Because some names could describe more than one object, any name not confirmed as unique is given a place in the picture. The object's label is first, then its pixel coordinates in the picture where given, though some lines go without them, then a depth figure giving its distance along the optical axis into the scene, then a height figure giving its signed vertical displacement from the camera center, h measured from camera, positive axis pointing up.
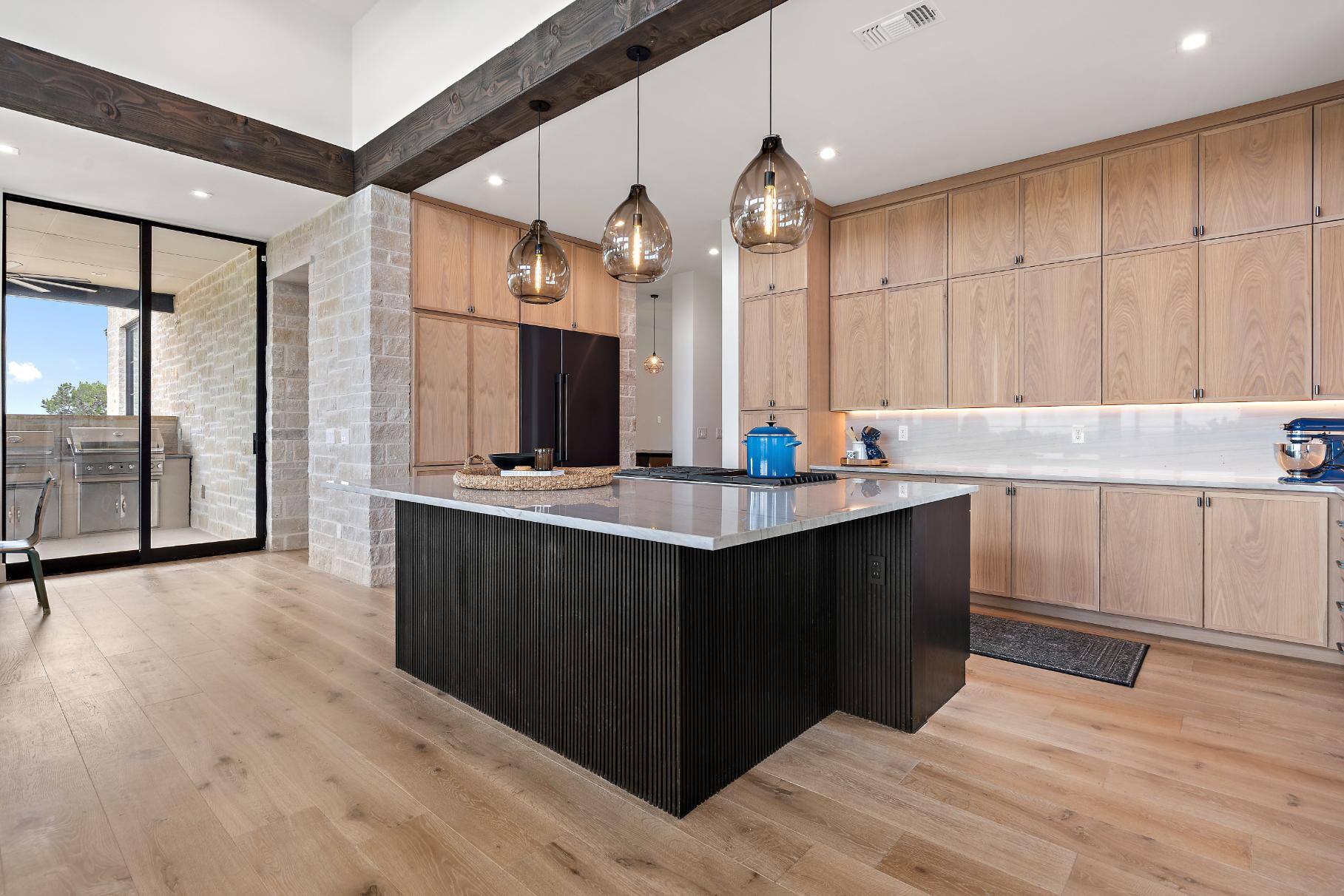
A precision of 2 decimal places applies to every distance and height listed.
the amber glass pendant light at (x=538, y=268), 2.92 +0.77
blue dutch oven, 2.70 -0.05
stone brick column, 4.53 +0.53
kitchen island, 1.87 -0.60
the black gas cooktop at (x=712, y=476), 2.54 -0.16
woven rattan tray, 2.41 -0.15
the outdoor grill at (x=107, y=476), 4.96 -0.27
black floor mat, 3.02 -1.04
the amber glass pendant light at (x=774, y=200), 2.18 +0.80
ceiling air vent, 2.70 +1.74
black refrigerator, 5.50 +0.40
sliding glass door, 4.76 +0.43
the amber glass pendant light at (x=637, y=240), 2.63 +0.80
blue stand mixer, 3.13 -0.05
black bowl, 2.69 -0.08
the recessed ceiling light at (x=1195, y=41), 2.80 +1.70
